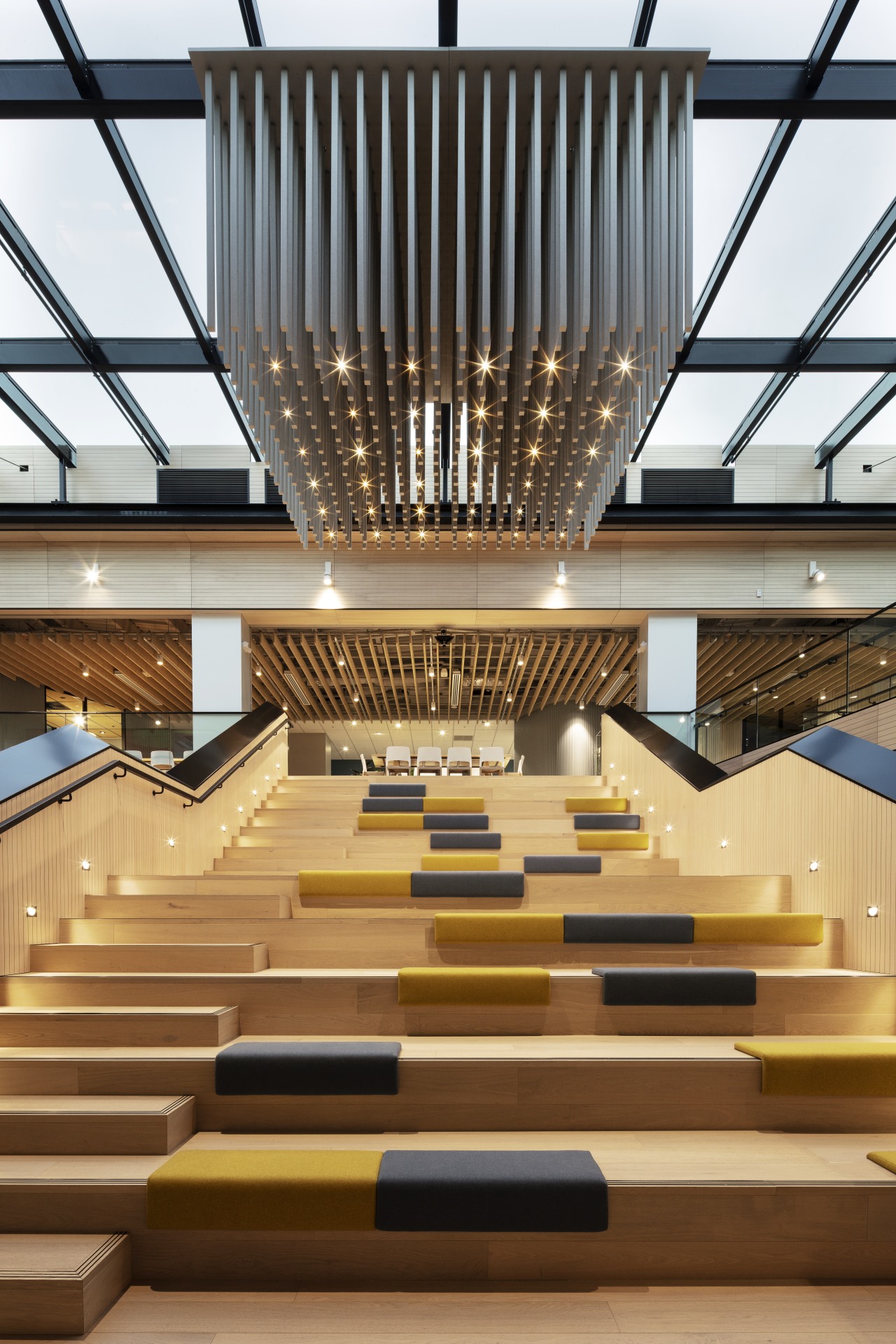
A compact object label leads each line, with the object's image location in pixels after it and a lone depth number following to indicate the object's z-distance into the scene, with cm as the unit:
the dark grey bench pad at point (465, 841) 541
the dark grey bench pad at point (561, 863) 489
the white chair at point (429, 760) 1246
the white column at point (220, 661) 1063
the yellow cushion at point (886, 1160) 233
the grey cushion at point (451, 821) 615
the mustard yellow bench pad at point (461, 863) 480
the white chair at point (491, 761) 1288
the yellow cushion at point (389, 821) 611
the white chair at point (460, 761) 1325
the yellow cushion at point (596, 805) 679
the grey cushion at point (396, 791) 746
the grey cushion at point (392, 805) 675
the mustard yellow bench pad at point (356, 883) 426
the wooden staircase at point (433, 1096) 221
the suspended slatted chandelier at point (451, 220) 370
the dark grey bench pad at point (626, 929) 363
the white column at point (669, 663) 1060
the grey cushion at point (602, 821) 624
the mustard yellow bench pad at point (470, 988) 309
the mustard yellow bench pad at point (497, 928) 357
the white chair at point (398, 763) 1220
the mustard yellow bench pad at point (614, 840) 558
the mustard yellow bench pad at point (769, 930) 363
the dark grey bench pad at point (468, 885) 425
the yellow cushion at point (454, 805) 684
